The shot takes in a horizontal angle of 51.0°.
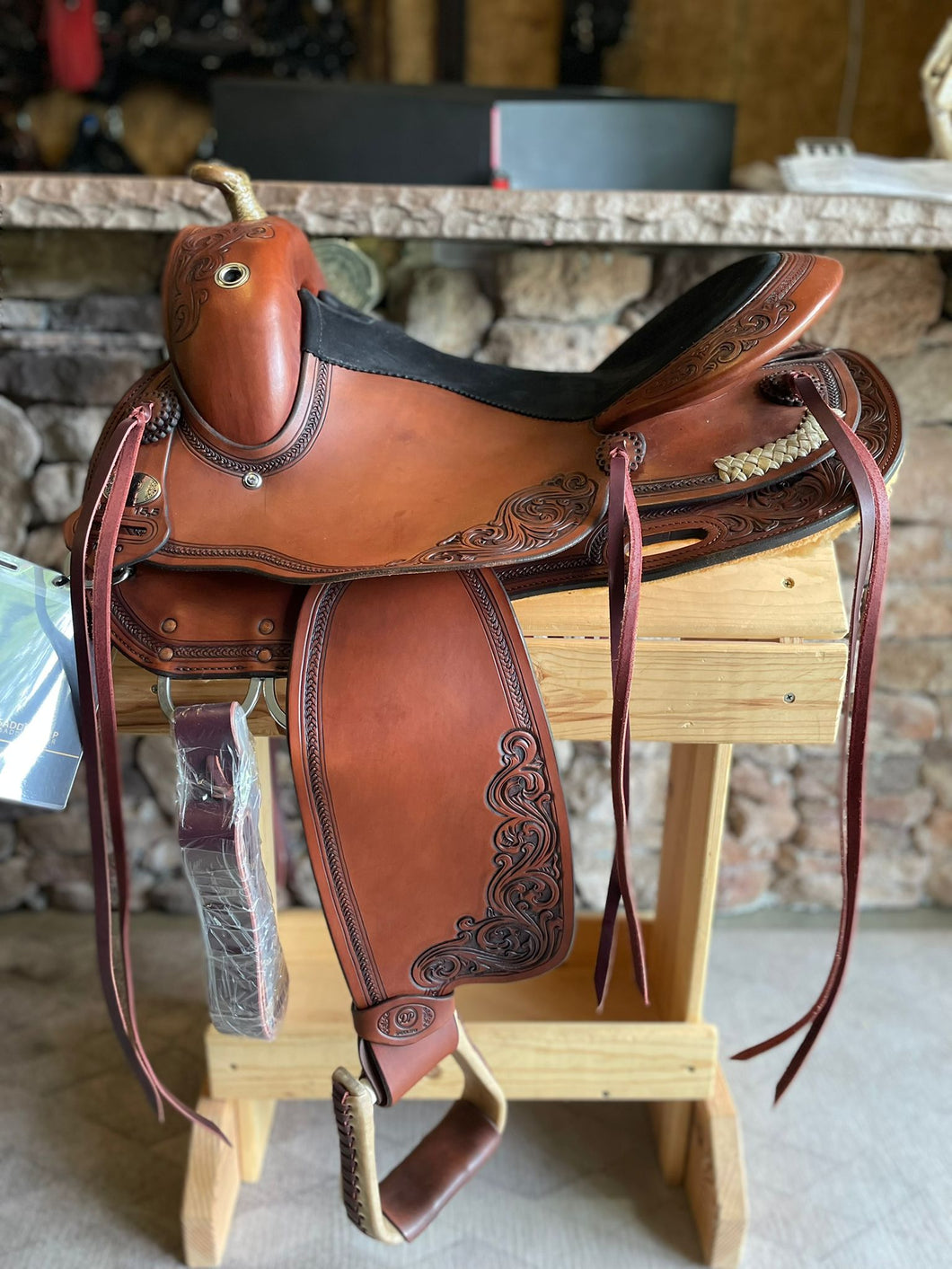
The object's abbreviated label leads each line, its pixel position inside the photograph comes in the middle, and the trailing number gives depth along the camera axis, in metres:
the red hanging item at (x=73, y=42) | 1.86
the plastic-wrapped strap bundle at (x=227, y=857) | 0.76
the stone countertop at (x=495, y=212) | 1.22
